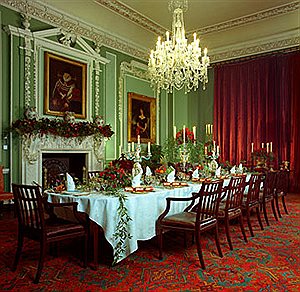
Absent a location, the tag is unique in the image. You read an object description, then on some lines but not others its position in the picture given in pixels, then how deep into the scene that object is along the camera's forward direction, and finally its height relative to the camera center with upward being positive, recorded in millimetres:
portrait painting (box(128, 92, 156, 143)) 9711 +1000
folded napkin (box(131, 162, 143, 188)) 3979 -321
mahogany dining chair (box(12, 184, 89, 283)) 3014 -770
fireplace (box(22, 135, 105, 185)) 6766 -123
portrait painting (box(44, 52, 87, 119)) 7309 +1529
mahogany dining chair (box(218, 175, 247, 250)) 4043 -729
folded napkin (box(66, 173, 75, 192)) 3832 -421
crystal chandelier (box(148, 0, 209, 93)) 6144 +1726
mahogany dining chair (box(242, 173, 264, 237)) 4741 -755
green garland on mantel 6457 +490
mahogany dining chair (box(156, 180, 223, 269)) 3445 -787
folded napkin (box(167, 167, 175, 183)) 4547 -392
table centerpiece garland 3338 -455
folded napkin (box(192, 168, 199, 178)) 5245 -408
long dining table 3270 -656
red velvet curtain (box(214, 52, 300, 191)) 9219 +1264
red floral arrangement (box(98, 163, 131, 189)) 3779 -321
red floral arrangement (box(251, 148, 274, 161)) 8156 -160
